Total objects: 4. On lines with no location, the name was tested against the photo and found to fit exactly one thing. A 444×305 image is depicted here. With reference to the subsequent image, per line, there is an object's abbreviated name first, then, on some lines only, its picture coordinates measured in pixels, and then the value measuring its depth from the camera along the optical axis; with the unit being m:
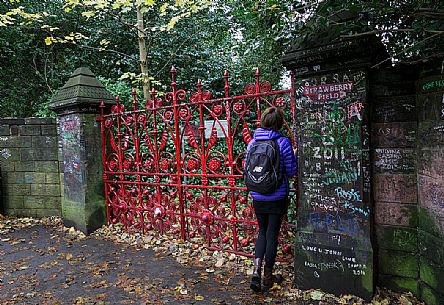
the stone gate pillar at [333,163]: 3.04
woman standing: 3.39
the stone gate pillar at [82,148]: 5.60
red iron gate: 4.13
